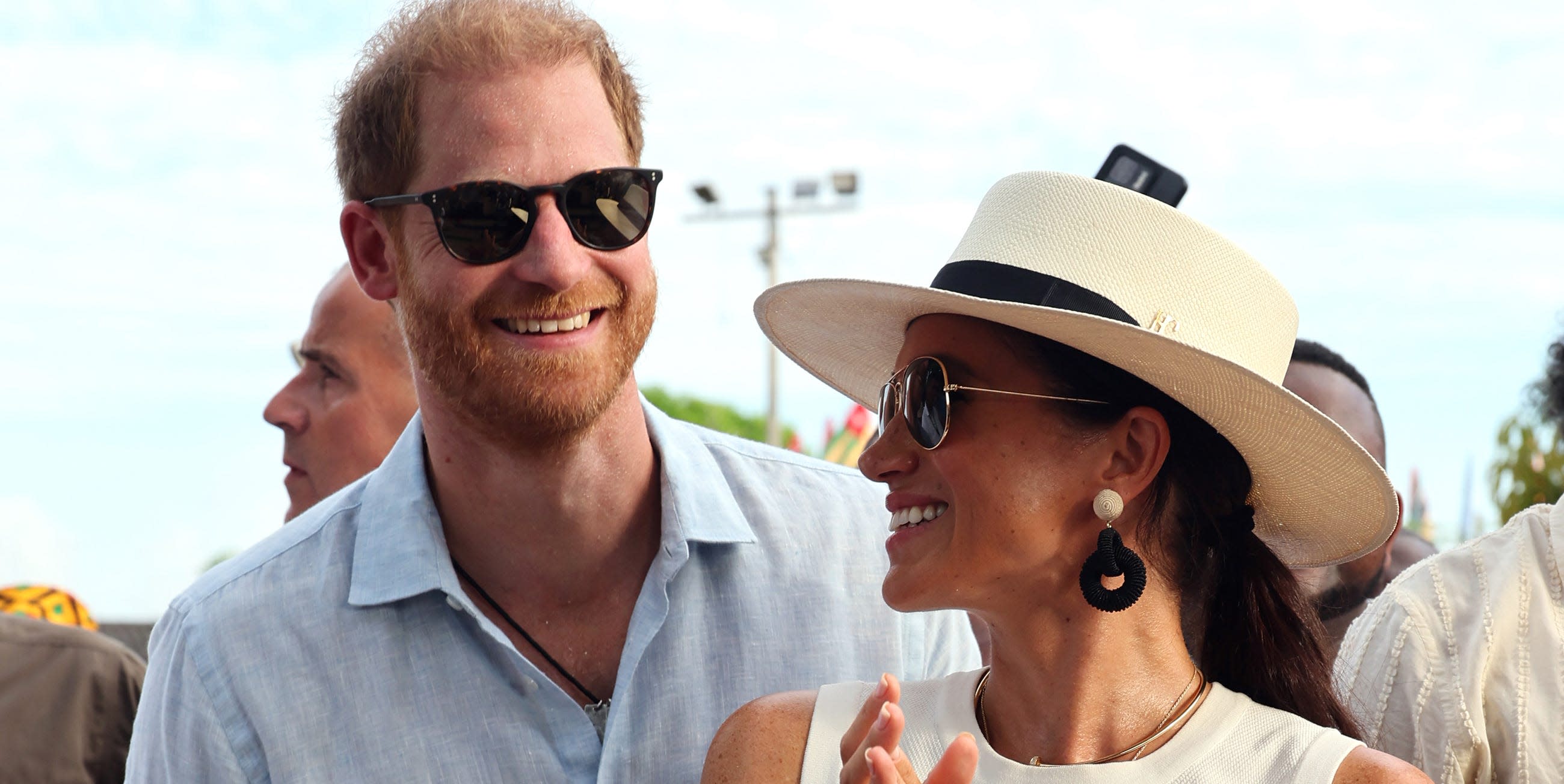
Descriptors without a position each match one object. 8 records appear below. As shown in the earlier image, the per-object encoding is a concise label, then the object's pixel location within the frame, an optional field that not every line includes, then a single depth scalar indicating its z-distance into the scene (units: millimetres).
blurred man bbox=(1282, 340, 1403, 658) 4805
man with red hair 3105
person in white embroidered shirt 2957
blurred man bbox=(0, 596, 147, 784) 4383
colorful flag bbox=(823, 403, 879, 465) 13547
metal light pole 23469
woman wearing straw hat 2594
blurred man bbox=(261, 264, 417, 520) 5156
